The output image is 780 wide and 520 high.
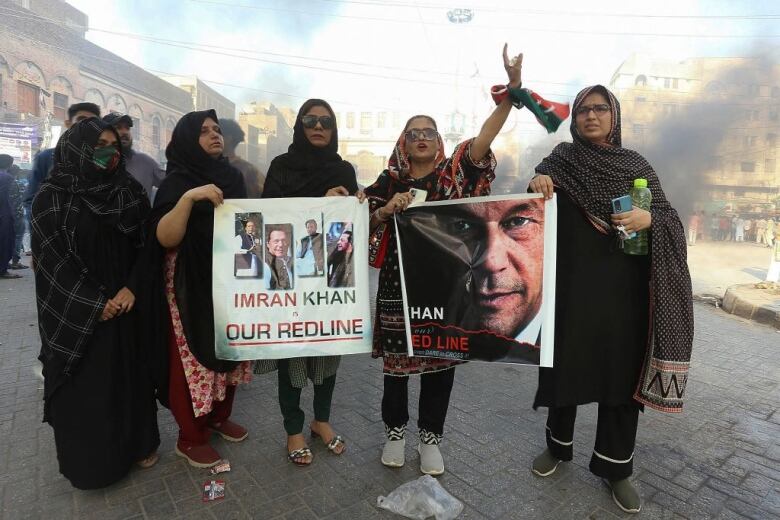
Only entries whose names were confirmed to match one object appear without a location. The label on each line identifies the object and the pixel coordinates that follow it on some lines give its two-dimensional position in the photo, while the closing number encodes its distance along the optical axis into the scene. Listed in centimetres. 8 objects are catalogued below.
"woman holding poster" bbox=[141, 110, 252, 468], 244
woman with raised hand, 243
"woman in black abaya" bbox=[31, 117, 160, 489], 220
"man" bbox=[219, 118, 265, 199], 477
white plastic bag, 222
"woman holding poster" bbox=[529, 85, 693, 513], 213
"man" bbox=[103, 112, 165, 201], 373
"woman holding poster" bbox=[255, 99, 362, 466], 257
